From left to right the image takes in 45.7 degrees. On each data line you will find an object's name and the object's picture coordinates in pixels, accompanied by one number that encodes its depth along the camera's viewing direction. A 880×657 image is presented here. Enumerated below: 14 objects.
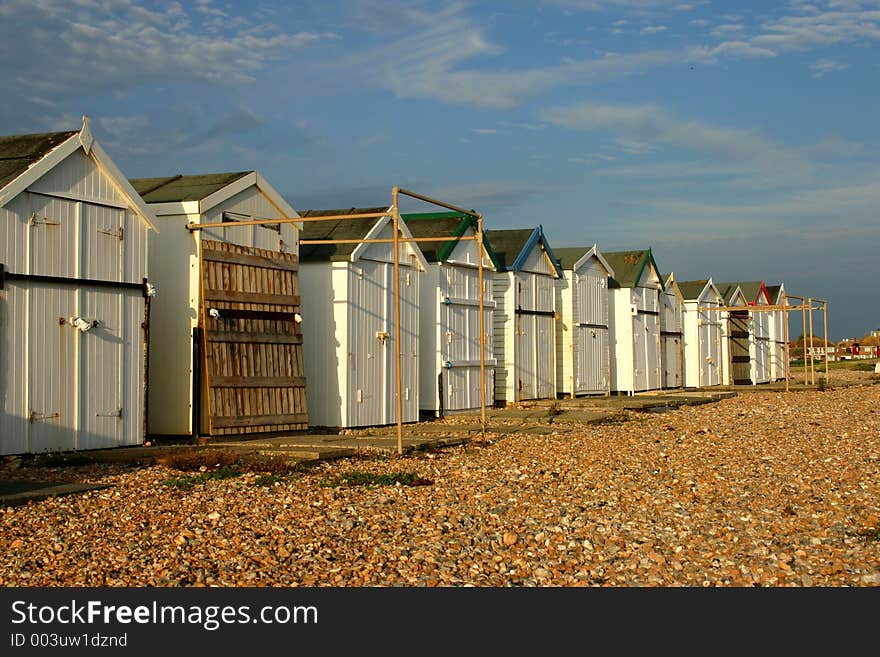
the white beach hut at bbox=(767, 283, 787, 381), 44.97
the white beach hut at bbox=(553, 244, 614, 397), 27.41
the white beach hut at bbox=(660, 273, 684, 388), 34.41
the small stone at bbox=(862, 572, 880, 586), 7.39
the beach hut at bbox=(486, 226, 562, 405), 24.39
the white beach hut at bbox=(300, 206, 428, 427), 17.69
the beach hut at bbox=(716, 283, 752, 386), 39.19
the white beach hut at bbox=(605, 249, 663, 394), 31.16
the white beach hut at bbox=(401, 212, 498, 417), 21.16
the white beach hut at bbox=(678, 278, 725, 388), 36.81
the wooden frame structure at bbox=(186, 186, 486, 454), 13.62
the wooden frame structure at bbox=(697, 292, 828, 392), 33.50
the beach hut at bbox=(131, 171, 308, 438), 15.59
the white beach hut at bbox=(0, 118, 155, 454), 13.00
